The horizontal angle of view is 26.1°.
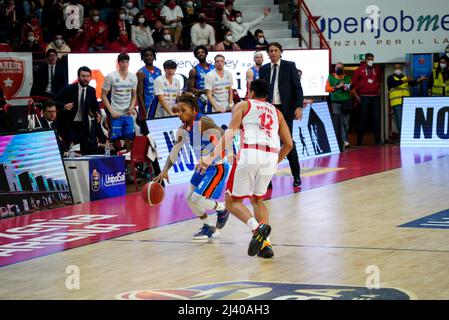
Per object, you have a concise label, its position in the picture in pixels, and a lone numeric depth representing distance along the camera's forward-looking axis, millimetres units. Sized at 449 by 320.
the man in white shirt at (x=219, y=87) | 18953
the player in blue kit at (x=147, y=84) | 18375
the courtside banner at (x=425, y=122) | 23297
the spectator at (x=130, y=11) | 24234
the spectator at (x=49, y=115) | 16266
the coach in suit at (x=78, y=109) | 17125
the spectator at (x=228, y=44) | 23875
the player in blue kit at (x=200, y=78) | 19312
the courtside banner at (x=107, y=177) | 15438
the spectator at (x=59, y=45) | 21234
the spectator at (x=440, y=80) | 25234
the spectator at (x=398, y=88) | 25209
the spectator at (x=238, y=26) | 25500
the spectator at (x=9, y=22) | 22270
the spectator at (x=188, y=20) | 24414
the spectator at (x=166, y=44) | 23344
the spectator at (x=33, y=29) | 21719
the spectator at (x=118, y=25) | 23219
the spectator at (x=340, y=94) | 24719
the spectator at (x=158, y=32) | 24031
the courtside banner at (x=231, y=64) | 21016
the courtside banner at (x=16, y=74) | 19469
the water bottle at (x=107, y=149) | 17062
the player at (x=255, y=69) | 18828
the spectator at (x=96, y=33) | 22625
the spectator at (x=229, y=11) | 25766
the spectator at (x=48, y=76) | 19797
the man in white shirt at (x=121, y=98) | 17516
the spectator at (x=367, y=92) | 25281
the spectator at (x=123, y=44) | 22234
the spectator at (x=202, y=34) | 24047
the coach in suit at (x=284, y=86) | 15969
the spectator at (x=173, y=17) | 24592
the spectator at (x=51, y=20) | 22578
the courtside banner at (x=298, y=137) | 17344
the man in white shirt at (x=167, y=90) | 17938
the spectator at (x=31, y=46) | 21125
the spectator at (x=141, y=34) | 23453
